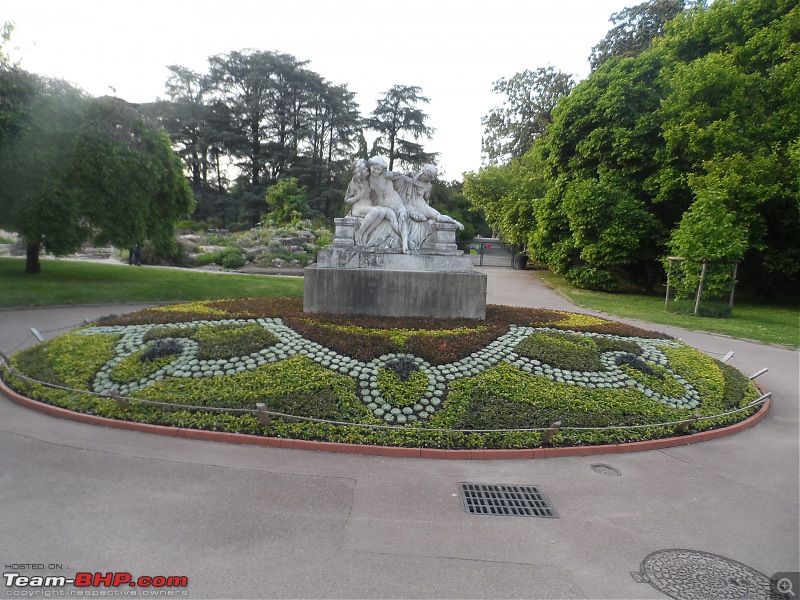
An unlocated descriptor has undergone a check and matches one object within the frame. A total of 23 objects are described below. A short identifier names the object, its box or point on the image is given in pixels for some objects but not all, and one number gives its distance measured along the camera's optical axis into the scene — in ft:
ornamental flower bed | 17.78
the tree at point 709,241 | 49.24
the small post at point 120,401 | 18.04
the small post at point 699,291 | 50.00
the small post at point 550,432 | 16.53
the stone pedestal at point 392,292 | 29.68
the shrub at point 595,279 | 71.72
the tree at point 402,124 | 143.13
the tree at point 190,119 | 149.28
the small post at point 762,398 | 22.51
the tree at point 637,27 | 90.07
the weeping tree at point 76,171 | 45.68
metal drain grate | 13.26
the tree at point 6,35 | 49.20
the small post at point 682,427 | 19.15
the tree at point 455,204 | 139.23
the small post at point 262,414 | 16.50
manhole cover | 10.28
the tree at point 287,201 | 123.34
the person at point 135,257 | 82.17
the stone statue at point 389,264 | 29.73
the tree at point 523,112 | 112.16
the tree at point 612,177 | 67.05
